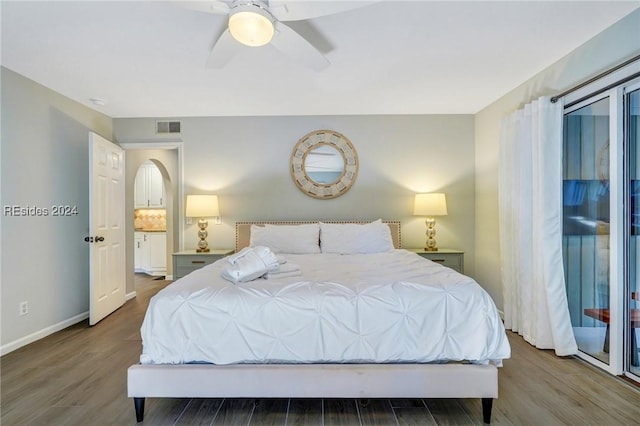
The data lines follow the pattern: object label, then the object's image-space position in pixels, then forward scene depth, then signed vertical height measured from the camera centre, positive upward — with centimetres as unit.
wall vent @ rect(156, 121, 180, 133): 436 +115
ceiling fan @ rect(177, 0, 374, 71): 167 +108
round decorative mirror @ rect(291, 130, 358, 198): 430 +64
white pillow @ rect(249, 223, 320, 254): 361 -31
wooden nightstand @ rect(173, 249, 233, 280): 384 -61
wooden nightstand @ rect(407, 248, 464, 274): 389 -57
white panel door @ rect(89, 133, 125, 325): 352 -22
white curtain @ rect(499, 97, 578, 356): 269 -16
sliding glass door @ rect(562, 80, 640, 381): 229 -11
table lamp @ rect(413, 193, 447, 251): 399 +4
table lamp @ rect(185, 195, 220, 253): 401 +2
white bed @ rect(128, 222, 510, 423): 182 -78
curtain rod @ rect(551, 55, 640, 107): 214 +100
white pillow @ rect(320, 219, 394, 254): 358 -32
